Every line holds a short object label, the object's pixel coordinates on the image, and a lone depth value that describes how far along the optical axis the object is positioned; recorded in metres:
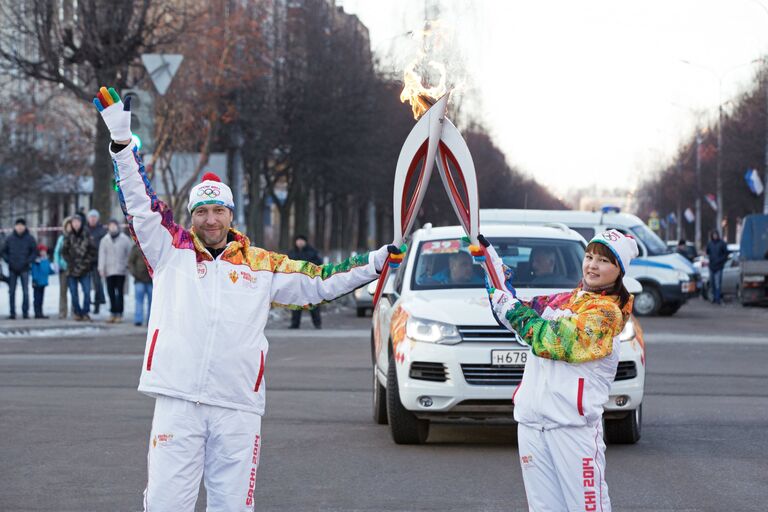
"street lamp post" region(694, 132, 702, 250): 86.68
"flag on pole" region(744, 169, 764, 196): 50.94
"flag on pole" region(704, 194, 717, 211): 75.09
